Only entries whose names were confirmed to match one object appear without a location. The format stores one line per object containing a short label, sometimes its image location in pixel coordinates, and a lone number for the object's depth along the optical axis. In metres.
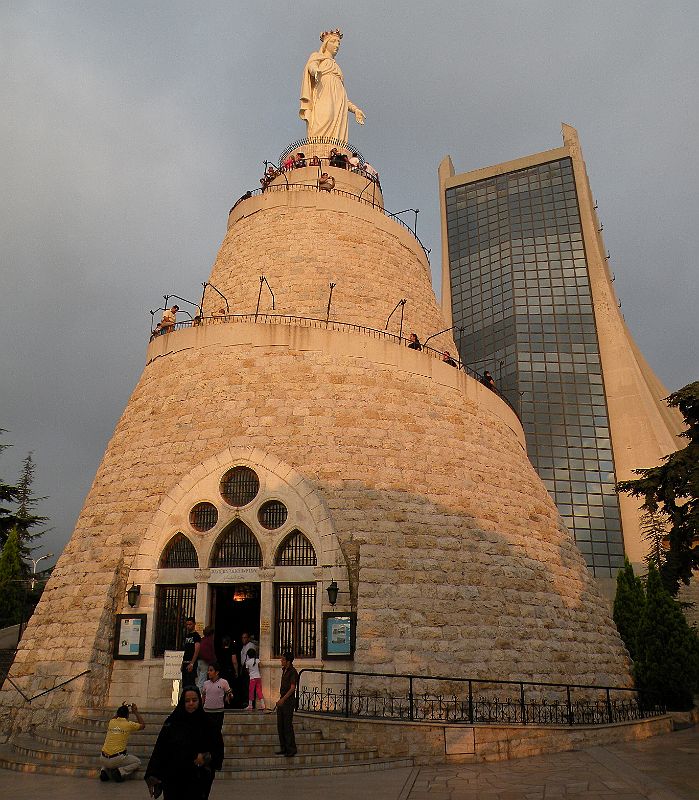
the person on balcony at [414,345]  18.03
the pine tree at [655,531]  28.69
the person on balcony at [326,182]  24.30
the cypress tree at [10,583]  23.95
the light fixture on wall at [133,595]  13.55
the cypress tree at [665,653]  16.75
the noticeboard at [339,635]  12.73
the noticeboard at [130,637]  13.27
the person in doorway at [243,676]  12.52
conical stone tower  13.27
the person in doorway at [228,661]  13.03
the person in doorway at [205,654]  11.73
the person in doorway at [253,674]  12.01
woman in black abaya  4.88
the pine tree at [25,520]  28.26
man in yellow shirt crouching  8.98
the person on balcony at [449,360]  18.34
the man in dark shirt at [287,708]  9.76
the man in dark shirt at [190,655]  10.37
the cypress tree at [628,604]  23.07
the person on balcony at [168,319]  19.16
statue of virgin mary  29.09
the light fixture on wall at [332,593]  13.13
